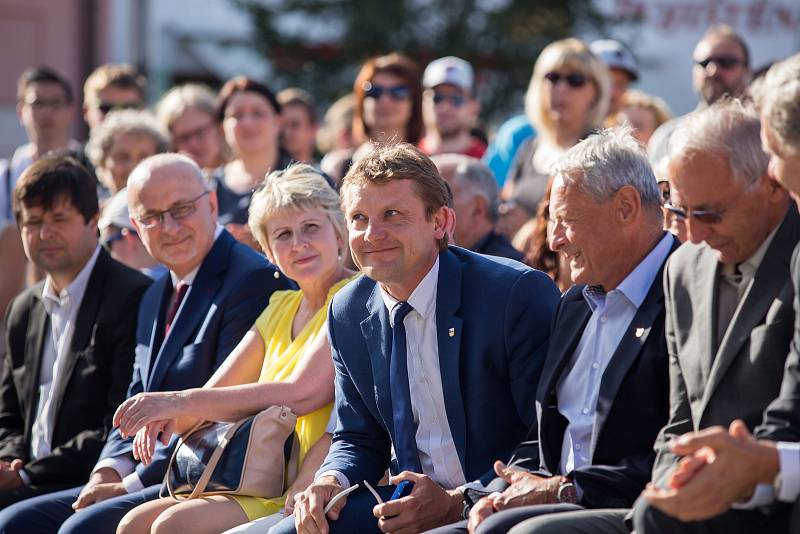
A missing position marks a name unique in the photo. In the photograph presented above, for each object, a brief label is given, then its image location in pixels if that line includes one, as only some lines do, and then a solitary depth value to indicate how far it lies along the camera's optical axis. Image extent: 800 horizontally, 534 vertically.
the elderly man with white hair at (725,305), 6.36
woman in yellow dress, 9.20
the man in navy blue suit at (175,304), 10.23
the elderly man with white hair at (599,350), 7.50
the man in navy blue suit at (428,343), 8.34
